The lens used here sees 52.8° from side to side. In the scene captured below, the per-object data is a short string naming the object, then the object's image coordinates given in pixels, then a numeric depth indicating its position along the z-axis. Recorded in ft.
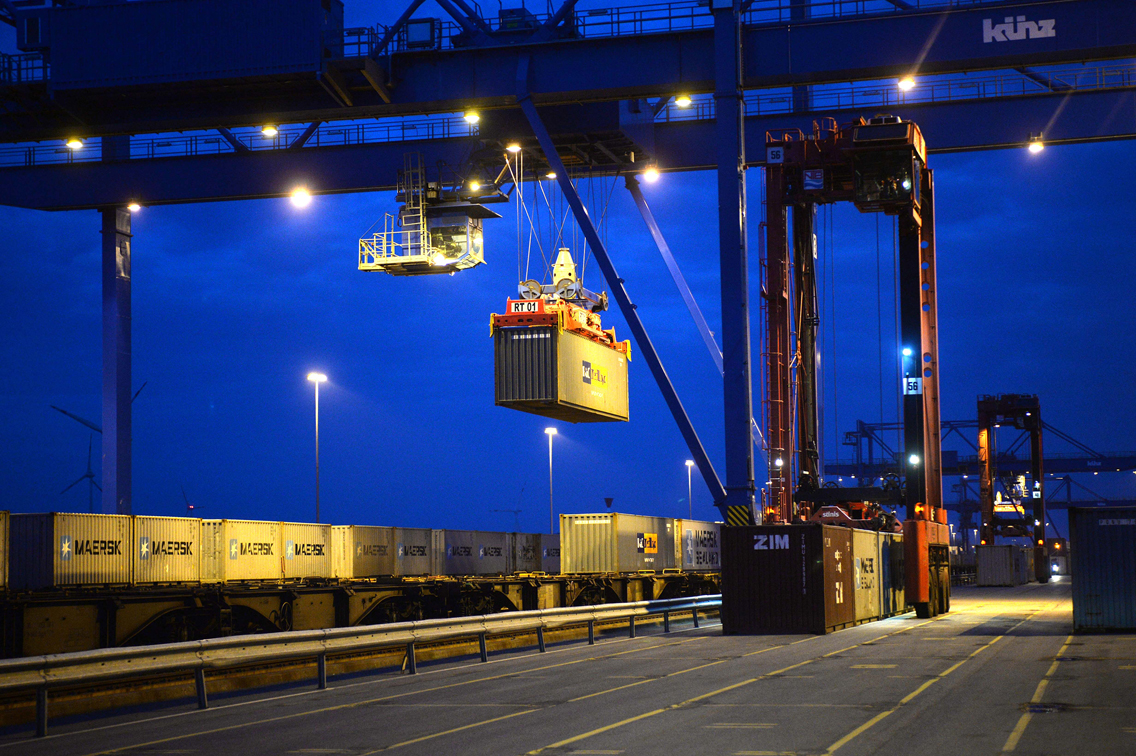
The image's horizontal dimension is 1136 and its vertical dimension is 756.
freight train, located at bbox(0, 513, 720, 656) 61.21
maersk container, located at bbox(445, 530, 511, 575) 130.21
